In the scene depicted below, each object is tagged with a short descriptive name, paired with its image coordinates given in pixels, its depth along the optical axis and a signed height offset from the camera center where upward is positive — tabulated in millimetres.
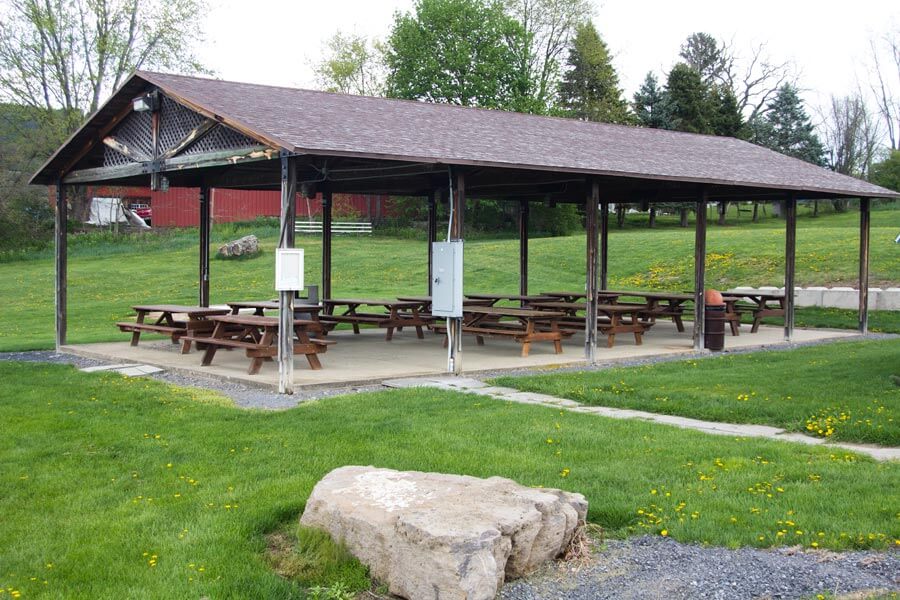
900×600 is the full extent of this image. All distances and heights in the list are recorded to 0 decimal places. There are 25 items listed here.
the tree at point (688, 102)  42781 +7441
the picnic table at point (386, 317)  14773 -882
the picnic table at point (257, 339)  10938 -964
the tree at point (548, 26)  48500 +12320
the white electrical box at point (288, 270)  9570 -95
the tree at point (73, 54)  37094 +8358
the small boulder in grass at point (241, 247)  30469 +407
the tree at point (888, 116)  53244 +8735
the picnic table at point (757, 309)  16188 -709
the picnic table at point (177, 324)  12945 -920
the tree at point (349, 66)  51812 +10719
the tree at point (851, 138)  53312 +7581
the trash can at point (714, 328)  14000 -900
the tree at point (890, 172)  41500 +4363
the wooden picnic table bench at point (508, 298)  16375 -592
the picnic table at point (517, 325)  13234 -925
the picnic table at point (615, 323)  14461 -886
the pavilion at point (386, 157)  10570 +1380
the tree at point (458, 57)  42688 +9406
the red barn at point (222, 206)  37688 +2147
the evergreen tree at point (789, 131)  45500 +6631
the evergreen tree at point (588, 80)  47438 +9368
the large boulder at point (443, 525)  4137 -1217
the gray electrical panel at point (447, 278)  11188 -178
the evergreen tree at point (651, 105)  42938 +7443
